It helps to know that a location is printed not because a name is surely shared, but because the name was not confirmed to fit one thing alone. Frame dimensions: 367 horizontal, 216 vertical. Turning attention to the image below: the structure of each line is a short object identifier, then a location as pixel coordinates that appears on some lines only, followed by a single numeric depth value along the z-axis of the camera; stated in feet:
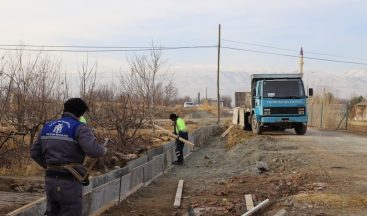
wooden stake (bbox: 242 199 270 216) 27.88
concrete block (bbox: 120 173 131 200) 34.09
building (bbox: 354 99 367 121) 154.97
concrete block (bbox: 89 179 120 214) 28.73
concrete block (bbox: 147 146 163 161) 49.24
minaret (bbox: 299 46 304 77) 202.59
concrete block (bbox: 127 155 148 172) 40.62
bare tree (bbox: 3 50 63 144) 54.85
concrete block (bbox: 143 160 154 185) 41.50
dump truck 72.84
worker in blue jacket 19.26
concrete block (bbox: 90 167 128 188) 32.02
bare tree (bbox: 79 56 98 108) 66.28
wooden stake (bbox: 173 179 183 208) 33.42
